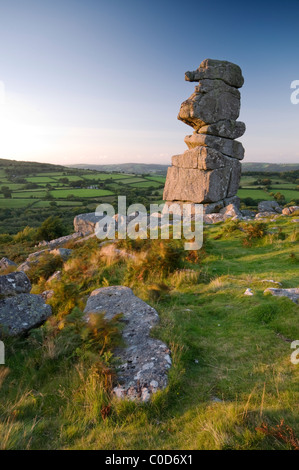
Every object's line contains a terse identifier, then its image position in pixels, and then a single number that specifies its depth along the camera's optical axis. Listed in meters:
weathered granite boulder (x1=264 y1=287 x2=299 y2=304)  6.15
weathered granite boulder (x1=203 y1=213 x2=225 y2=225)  19.98
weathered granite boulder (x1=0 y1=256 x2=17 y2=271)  18.11
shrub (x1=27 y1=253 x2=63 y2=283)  12.94
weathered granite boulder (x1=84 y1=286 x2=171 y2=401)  4.09
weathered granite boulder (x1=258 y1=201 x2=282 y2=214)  31.88
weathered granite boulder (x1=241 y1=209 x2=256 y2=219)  25.84
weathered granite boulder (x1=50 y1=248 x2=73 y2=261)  14.60
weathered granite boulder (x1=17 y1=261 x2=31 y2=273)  13.95
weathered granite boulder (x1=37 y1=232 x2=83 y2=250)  22.94
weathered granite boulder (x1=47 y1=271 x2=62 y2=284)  11.18
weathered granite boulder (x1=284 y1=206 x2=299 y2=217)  26.16
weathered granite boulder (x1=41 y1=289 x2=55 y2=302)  8.93
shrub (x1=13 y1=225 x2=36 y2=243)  35.03
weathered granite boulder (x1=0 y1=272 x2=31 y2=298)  7.03
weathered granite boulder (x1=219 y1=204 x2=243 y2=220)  19.98
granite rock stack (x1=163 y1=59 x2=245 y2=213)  21.88
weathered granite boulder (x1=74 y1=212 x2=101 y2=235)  25.94
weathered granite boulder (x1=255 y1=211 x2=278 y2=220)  20.17
